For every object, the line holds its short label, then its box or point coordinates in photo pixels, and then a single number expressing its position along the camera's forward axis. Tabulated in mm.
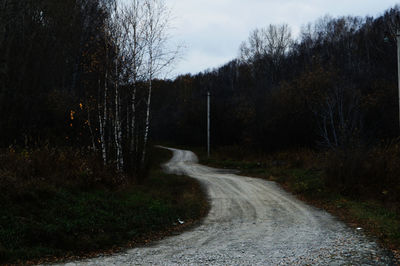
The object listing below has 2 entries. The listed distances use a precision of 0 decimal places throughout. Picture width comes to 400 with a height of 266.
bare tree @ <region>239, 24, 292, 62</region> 51469
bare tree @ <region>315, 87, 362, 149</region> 20959
